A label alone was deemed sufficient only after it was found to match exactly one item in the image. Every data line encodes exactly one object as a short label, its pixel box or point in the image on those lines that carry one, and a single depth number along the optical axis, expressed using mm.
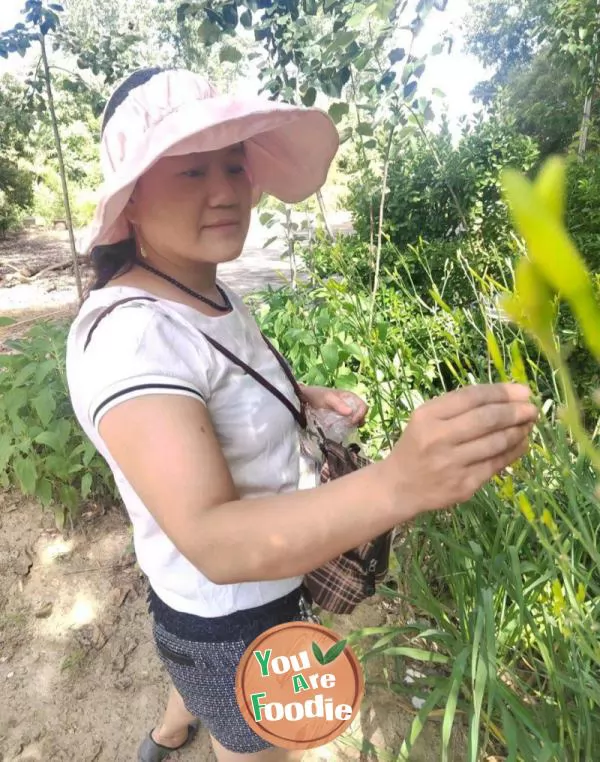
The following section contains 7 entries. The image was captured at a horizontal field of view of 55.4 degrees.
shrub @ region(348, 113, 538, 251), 3885
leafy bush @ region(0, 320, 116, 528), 2188
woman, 544
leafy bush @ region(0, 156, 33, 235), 10359
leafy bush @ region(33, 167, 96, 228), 11109
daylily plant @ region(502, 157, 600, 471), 158
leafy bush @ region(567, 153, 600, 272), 2691
